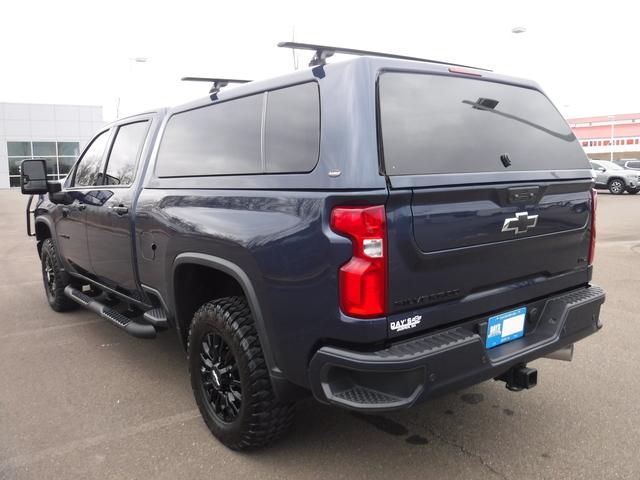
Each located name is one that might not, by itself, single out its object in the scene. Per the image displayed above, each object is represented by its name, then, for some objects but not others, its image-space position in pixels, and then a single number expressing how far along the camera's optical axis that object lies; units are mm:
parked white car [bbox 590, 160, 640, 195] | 24297
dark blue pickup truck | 2342
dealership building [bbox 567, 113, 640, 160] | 71188
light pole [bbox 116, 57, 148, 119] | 20422
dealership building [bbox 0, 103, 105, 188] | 41219
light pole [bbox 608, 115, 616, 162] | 67219
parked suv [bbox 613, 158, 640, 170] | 27984
